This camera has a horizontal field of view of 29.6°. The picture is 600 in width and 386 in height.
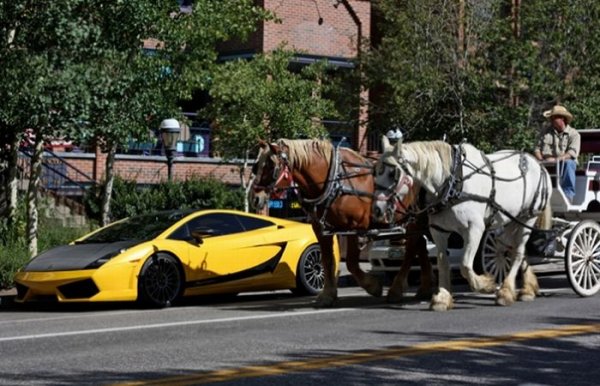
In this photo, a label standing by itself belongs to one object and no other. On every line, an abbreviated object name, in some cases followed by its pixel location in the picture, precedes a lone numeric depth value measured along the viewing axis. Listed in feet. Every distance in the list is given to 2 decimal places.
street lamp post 76.48
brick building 98.53
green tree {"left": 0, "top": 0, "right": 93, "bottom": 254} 57.47
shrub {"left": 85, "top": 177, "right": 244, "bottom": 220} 86.99
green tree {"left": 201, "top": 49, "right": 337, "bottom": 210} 83.87
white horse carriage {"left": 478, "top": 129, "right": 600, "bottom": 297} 48.85
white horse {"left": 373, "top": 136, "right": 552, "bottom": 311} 45.57
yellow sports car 50.47
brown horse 47.19
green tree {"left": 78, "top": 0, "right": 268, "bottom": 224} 61.41
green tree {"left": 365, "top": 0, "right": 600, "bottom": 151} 88.43
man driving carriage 51.21
